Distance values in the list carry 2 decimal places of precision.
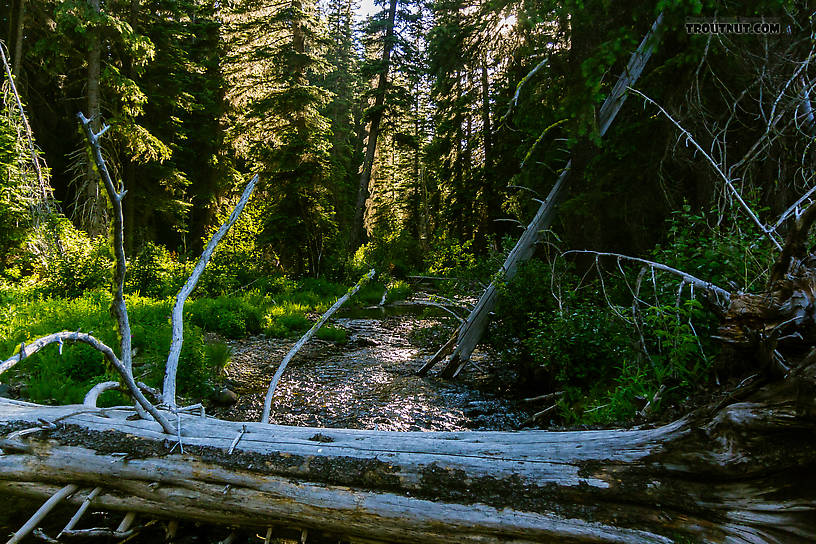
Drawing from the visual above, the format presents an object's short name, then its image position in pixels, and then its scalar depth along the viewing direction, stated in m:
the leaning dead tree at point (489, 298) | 6.75
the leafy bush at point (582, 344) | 4.62
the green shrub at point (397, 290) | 16.60
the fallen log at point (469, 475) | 1.87
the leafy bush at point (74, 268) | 9.22
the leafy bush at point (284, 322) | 9.44
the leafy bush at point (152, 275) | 10.50
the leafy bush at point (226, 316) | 8.82
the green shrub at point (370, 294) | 15.41
